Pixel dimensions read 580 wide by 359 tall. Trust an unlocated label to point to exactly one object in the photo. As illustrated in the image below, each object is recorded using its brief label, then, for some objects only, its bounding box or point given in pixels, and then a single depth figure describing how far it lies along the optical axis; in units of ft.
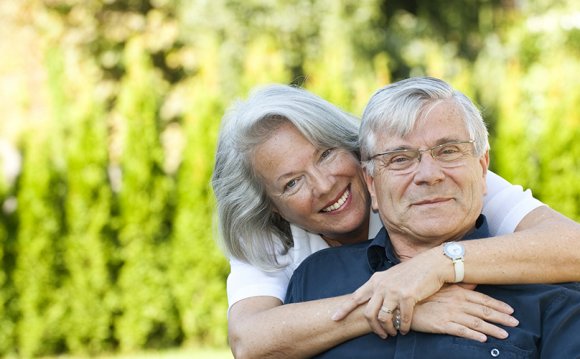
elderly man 7.54
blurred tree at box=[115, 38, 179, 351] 24.12
